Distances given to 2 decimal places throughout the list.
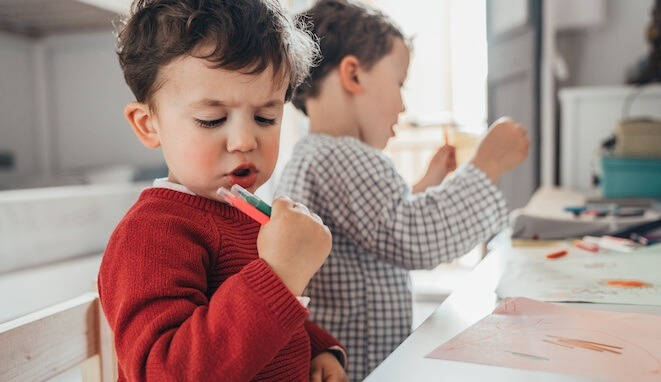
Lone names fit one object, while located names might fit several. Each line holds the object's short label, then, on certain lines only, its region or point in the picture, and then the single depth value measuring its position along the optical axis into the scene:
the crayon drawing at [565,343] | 0.46
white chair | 0.49
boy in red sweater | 0.47
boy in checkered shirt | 0.86
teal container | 1.73
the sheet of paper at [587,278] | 0.68
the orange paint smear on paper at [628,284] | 0.73
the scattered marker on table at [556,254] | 0.92
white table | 0.45
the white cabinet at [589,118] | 2.18
